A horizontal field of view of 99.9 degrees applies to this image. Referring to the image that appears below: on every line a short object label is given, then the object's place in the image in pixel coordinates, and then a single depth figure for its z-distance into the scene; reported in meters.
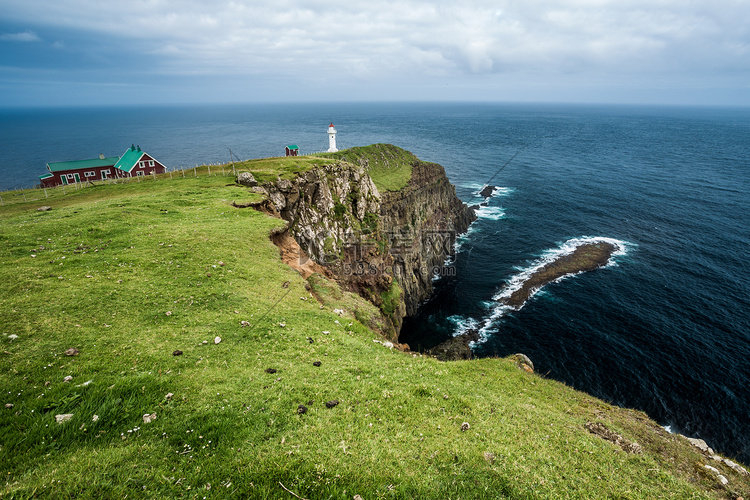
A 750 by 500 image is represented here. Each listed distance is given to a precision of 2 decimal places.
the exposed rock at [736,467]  13.71
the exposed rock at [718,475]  12.53
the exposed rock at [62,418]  9.95
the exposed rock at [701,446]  15.44
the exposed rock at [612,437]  13.22
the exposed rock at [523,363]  22.19
